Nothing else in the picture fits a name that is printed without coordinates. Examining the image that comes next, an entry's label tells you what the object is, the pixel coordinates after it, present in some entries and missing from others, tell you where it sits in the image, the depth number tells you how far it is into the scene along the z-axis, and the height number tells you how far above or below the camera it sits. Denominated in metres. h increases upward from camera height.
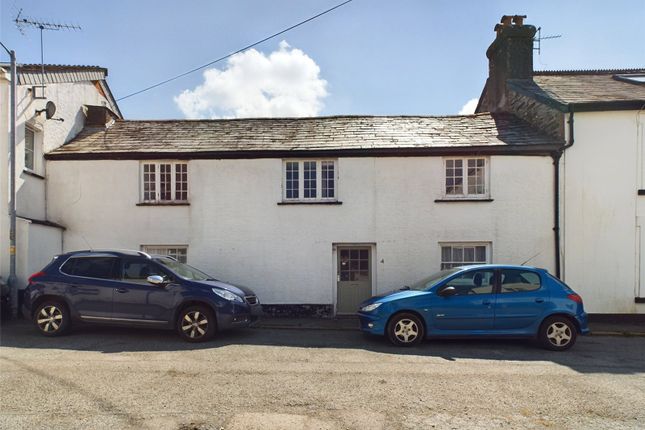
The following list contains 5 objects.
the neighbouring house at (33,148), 10.12 +1.82
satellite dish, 11.33 +2.93
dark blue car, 7.99 -1.45
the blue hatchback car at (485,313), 7.74 -1.69
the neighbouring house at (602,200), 10.70 +0.51
